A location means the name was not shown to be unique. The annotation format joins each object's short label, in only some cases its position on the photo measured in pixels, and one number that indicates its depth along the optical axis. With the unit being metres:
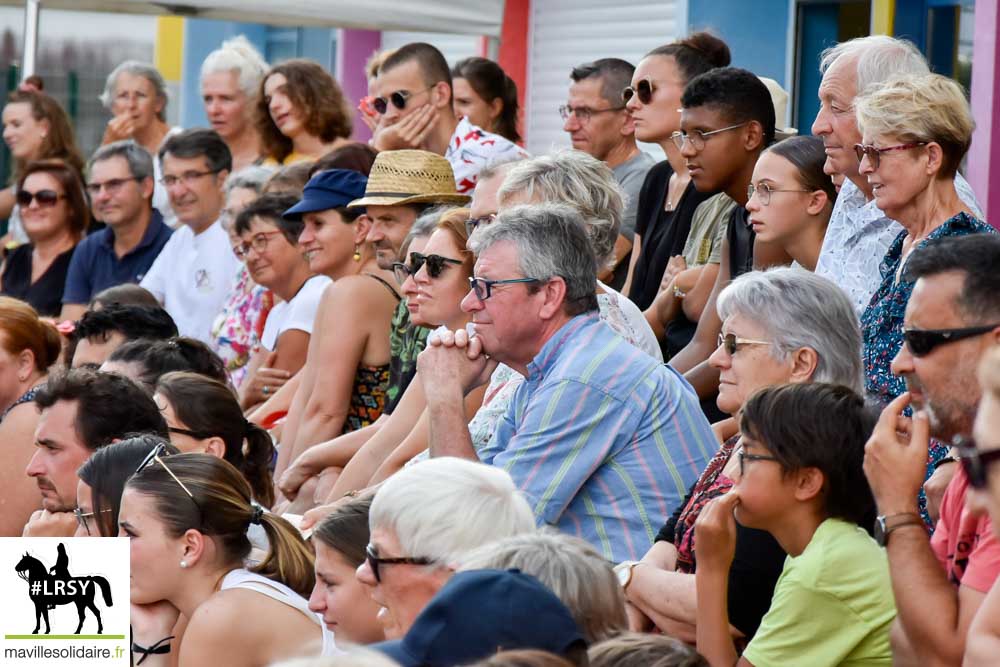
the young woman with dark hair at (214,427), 10.87
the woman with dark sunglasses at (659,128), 12.66
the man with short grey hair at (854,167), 9.52
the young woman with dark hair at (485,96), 16.17
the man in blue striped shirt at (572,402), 8.26
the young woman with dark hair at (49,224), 19.37
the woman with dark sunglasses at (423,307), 10.57
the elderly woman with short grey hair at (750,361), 7.60
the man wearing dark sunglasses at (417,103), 15.30
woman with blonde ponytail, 8.02
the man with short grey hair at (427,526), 6.46
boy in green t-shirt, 6.64
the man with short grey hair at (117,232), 18.48
